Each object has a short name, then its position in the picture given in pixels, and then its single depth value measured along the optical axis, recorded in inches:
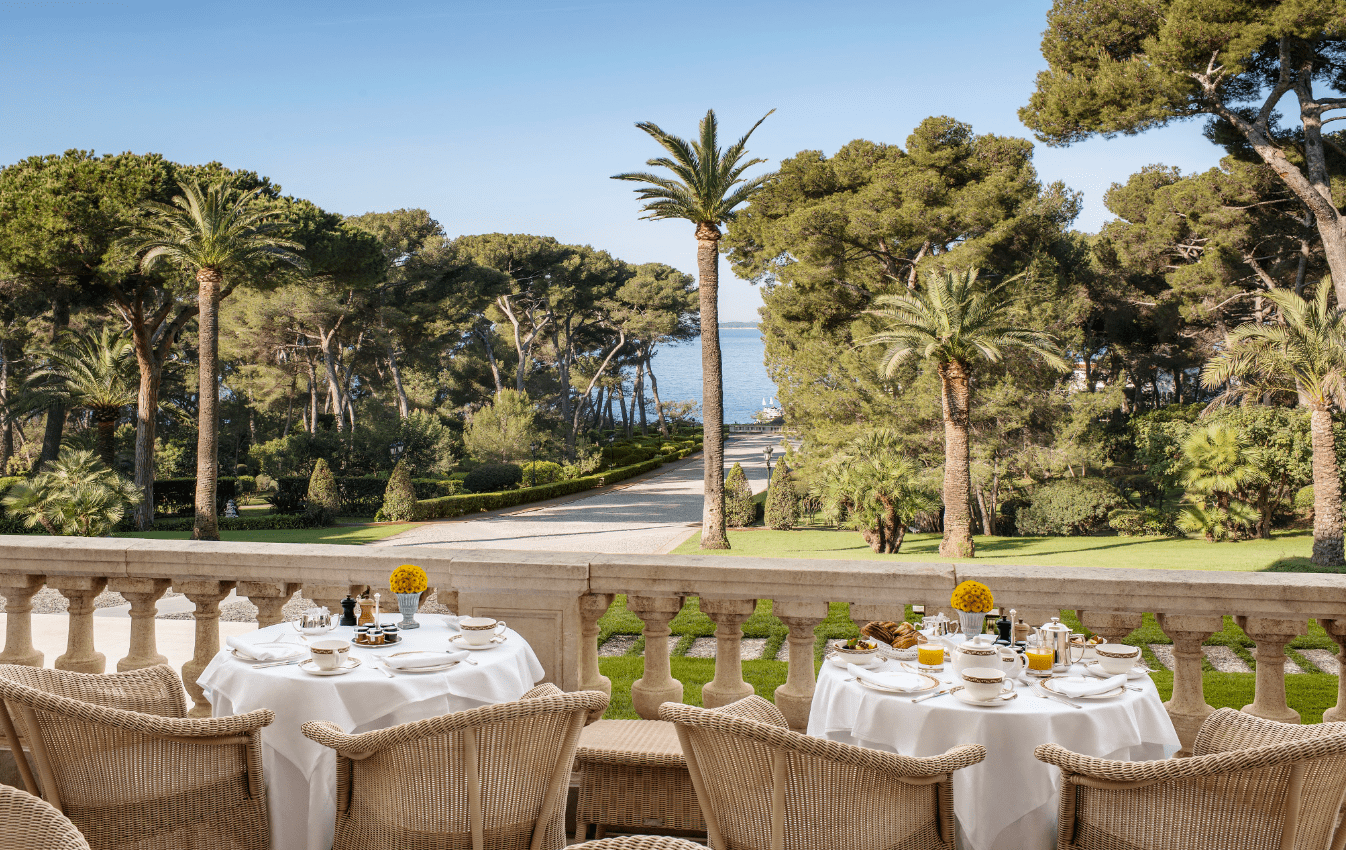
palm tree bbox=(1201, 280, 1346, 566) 757.3
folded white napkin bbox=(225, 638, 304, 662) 114.3
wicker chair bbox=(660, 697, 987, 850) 83.7
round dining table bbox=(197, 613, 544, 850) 105.3
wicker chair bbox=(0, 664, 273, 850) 93.5
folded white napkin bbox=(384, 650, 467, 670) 112.7
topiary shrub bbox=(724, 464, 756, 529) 1104.2
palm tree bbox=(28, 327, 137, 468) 965.8
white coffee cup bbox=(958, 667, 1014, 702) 100.2
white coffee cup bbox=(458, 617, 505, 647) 123.0
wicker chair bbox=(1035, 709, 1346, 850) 80.7
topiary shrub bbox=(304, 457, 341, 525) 1013.8
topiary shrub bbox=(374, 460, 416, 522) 1050.1
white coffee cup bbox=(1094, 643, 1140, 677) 109.5
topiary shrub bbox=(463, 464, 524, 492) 1264.8
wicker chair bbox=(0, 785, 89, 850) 59.7
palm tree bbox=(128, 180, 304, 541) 812.6
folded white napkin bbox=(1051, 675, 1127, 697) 101.5
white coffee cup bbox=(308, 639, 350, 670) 110.2
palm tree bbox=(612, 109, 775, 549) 872.9
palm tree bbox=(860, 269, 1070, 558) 808.3
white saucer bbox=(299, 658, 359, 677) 110.1
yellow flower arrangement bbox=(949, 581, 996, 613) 115.6
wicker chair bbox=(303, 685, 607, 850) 88.9
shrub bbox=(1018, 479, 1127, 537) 1025.5
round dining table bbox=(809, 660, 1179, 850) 96.0
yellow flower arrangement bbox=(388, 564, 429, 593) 129.1
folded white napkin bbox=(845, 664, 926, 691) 104.5
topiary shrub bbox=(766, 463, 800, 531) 1069.8
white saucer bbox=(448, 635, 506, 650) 122.6
